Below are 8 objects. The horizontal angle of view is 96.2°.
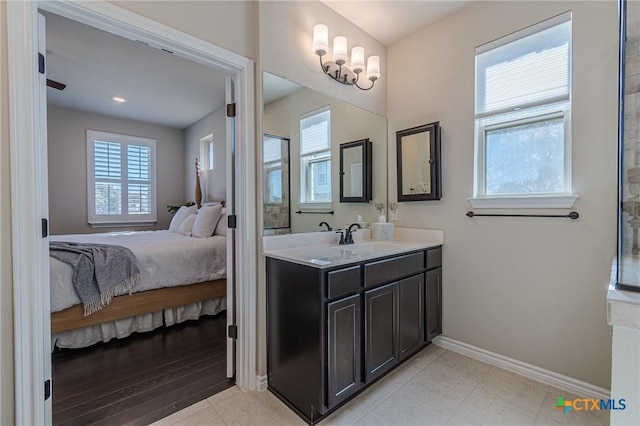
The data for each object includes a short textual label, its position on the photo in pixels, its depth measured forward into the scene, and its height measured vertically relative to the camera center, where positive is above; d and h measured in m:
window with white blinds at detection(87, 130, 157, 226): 4.93 +0.56
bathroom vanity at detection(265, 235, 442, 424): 1.61 -0.71
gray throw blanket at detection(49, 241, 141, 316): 2.35 -0.51
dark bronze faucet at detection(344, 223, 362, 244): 2.49 -0.24
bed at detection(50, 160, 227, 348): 2.31 -0.76
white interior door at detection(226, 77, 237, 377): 2.00 -0.19
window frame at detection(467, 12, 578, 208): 1.95 +0.64
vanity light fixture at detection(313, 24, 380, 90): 2.17 +1.25
